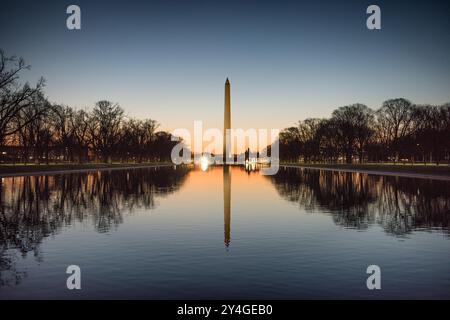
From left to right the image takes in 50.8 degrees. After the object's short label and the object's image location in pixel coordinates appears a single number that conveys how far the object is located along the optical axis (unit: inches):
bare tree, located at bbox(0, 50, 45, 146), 2097.7
